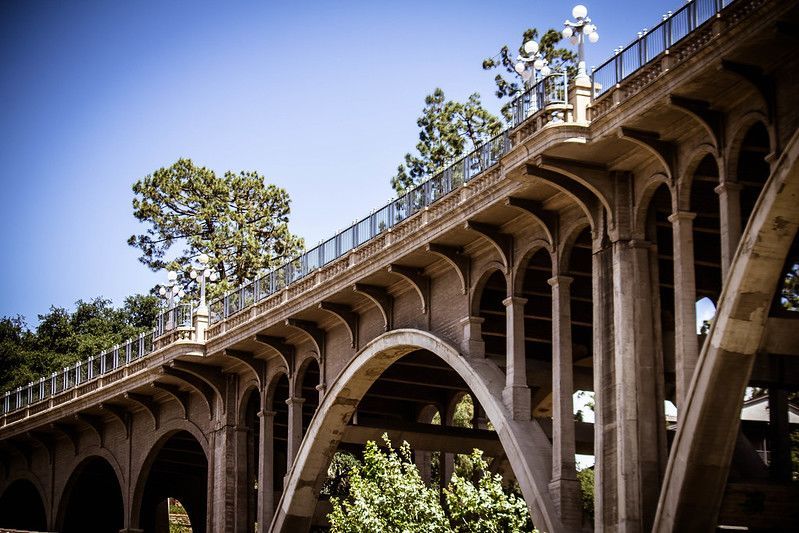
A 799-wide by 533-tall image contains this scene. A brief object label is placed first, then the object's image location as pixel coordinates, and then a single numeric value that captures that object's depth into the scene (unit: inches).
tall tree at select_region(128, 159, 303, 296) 3144.7
